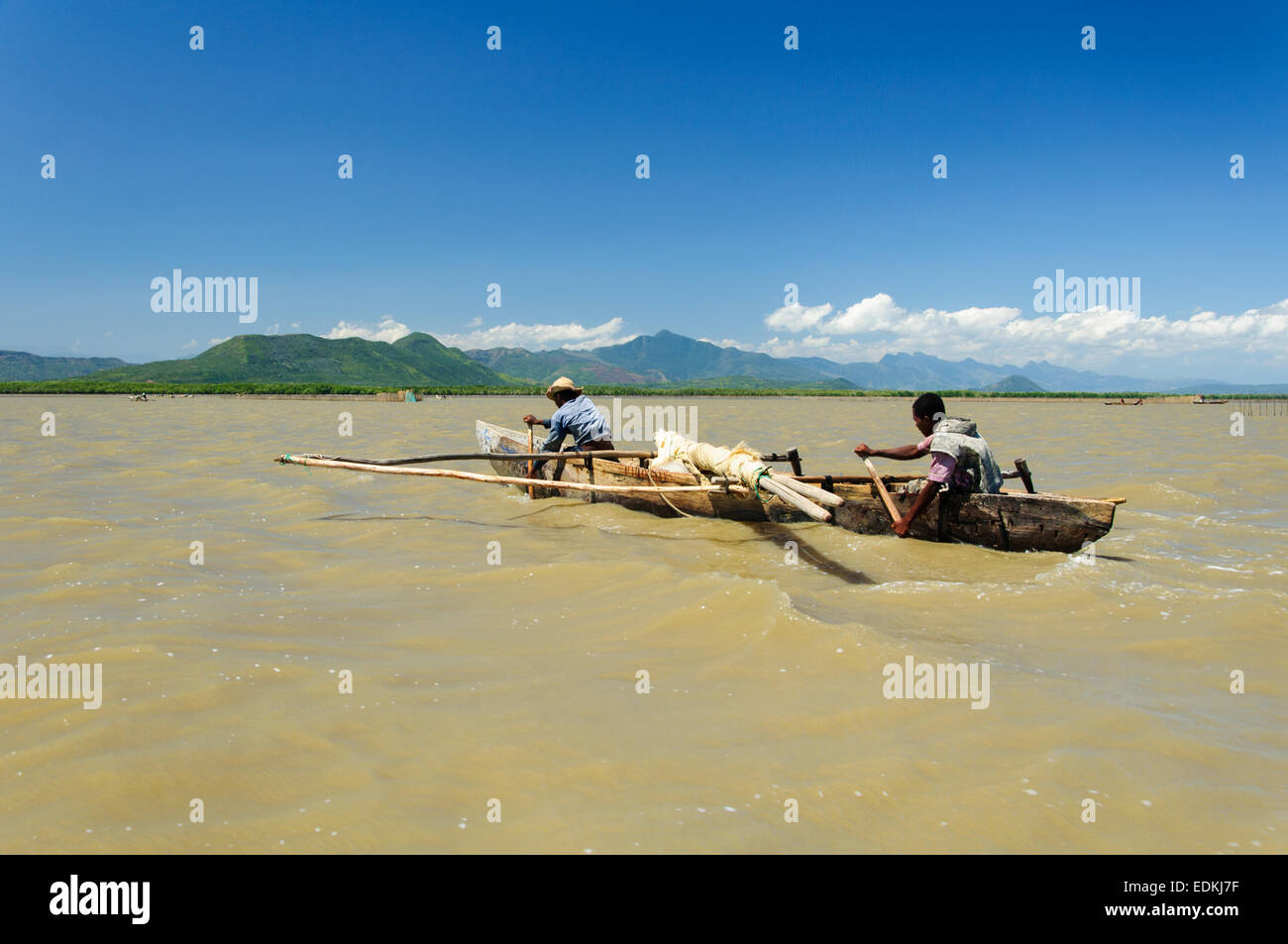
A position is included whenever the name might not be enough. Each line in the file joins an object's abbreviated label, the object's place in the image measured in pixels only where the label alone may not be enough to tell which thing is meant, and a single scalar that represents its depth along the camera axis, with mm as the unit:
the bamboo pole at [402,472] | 7975
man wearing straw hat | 10094
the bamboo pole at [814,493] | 5812
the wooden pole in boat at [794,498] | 5500
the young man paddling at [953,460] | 6621
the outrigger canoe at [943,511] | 6277
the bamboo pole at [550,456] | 8959
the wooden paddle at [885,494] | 6820
